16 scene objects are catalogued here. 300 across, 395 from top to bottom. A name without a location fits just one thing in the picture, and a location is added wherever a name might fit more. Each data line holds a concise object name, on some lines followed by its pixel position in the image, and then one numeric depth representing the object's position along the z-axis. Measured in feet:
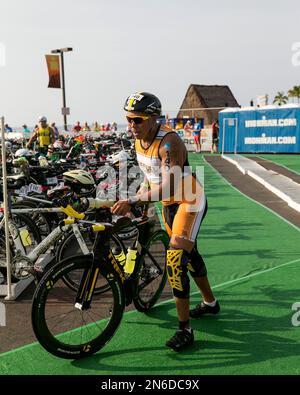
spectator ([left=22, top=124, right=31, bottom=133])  88.35
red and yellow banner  83.76
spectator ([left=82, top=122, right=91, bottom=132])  99.50
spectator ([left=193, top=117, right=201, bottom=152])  88.48
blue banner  75.44
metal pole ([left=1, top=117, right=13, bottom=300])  14.75
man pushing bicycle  11.90
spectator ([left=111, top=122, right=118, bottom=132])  100.19
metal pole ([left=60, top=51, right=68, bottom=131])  94.32
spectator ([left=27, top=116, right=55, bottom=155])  42.34
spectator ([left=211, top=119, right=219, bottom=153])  88.63
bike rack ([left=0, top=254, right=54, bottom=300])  16.28
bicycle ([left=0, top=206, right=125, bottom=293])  14.33
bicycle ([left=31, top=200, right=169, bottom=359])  11.36
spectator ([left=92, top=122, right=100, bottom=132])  105.61
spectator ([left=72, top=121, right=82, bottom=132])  90.45
